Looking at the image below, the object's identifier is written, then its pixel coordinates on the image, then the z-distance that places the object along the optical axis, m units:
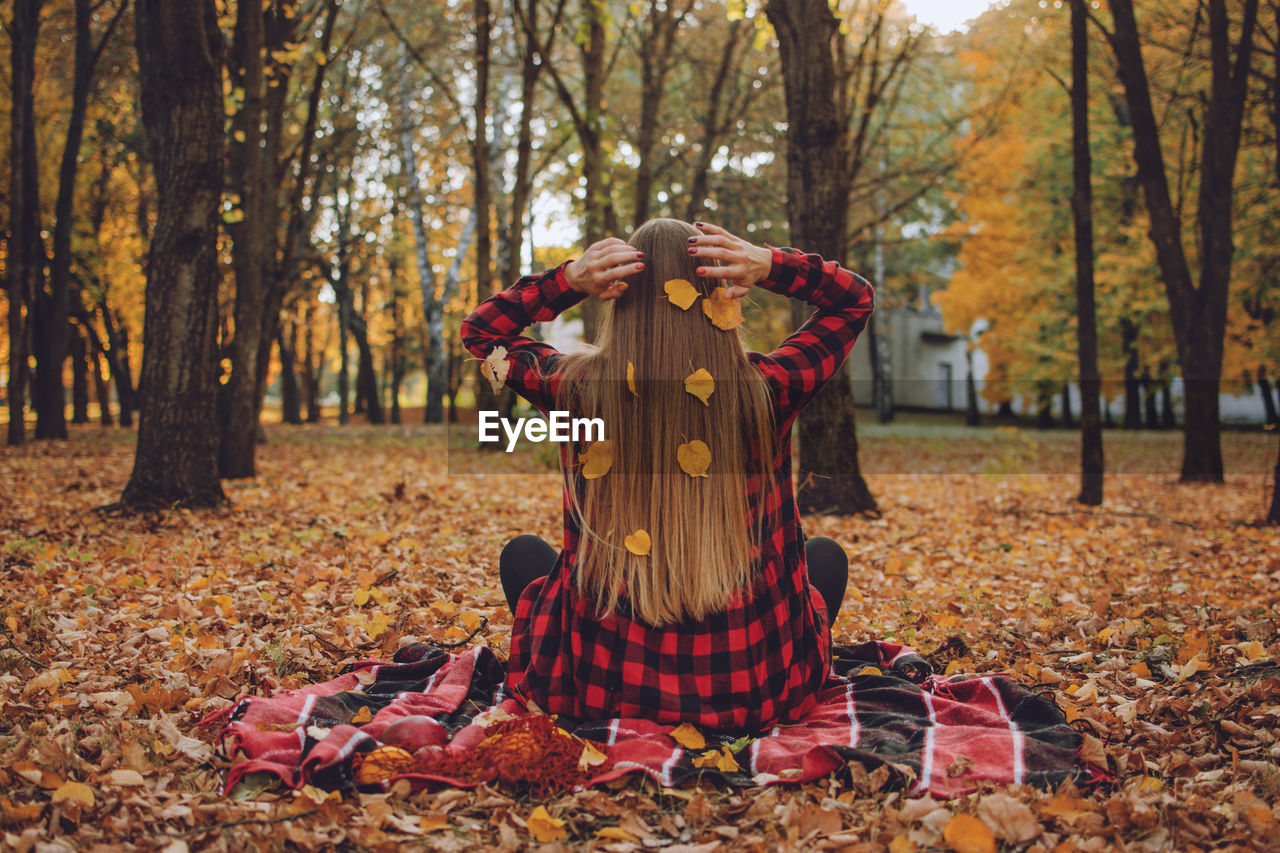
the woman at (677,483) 2.25
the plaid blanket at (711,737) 2.30
